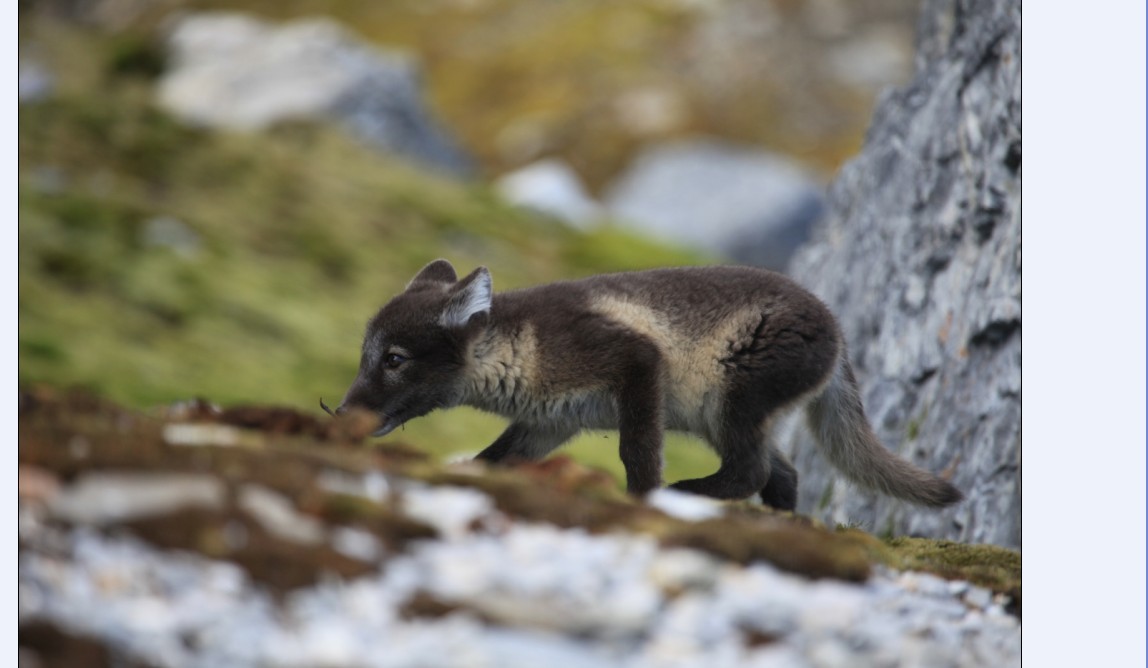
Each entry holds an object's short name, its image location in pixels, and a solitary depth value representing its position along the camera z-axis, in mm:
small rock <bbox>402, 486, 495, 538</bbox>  12266
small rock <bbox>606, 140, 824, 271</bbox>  103437
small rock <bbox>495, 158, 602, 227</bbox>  105562
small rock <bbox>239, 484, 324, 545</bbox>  11508
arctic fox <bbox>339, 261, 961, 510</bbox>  17406
